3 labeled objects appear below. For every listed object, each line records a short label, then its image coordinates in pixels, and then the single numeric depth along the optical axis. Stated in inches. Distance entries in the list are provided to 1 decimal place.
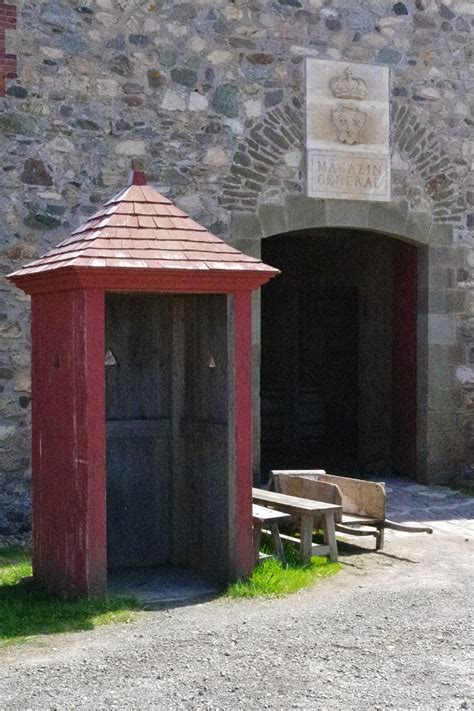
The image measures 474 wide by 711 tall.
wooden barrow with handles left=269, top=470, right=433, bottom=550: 291.6
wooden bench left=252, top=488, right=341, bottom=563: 273.0
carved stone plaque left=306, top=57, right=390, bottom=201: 381.4
